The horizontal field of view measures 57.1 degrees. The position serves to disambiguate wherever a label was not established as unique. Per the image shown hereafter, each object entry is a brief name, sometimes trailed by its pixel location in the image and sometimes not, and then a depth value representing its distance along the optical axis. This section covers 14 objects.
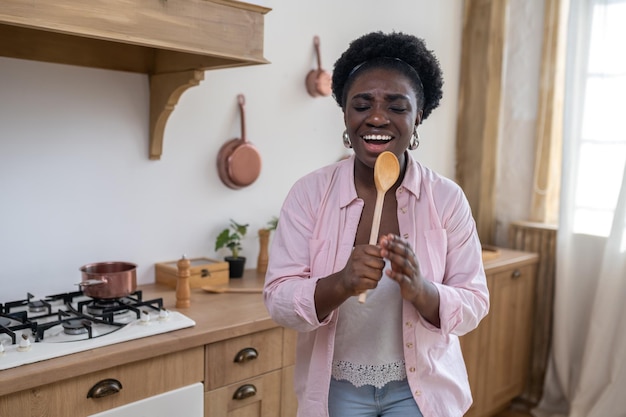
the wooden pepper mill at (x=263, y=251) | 2.32
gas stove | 1.37
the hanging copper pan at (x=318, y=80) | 2.48
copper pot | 1.62
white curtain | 2.63
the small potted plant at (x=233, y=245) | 2.19
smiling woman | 1.20
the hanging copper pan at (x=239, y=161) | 2.22
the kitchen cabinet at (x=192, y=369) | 1.31
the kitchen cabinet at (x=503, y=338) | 2.67
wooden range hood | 1.34
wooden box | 2.02
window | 2.68
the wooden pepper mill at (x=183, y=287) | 1.78
